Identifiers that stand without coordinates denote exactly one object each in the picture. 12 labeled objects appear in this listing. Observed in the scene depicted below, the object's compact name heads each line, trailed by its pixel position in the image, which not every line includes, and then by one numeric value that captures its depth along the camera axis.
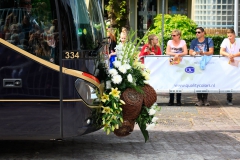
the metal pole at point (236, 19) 17.44
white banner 13.58
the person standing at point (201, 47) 13.72
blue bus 7.82
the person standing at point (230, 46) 13.66
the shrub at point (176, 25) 18.06
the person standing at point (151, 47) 13.72
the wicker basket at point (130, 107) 8.47
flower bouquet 8.32
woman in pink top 13.62
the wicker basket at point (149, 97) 8.66
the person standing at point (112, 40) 15.21
